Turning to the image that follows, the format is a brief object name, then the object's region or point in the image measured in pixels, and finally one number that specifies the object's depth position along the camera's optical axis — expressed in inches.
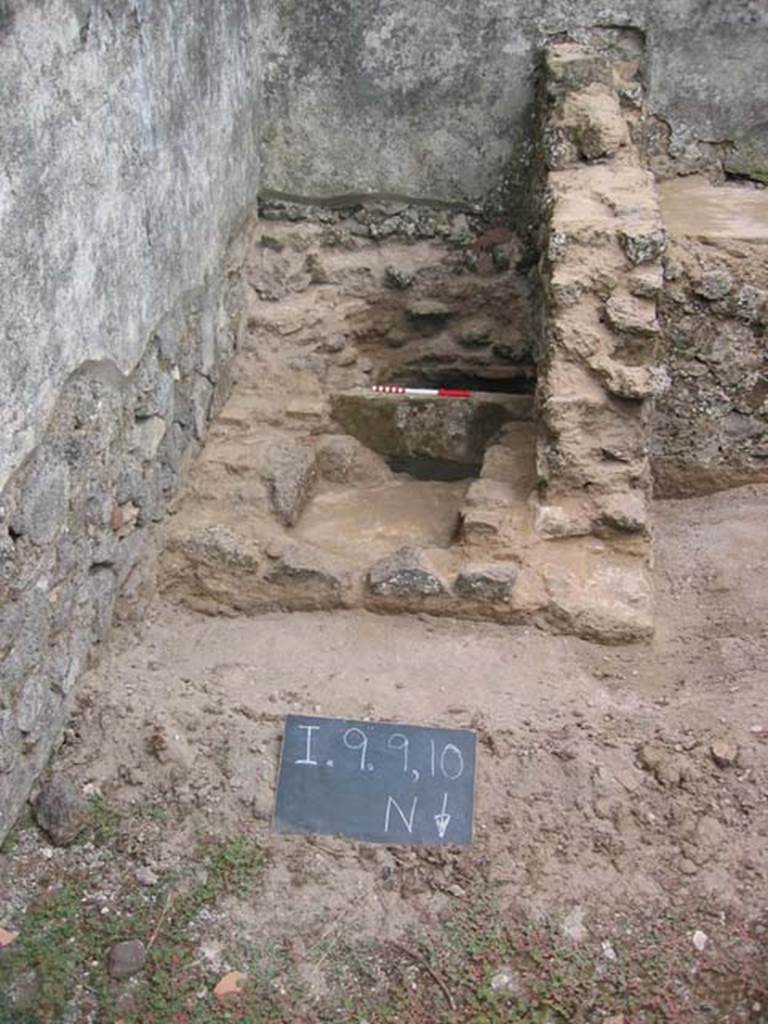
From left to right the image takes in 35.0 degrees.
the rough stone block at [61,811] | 115.0
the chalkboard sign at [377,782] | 117.3
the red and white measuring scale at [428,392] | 184.0
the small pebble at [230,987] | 103.7
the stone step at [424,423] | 183.5
